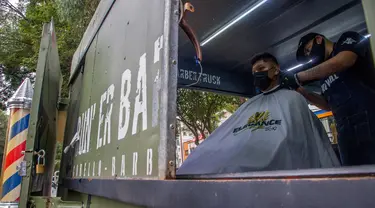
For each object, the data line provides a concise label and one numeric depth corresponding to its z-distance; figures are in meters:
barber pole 2.07
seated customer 1.51
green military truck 0.60
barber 1.67
